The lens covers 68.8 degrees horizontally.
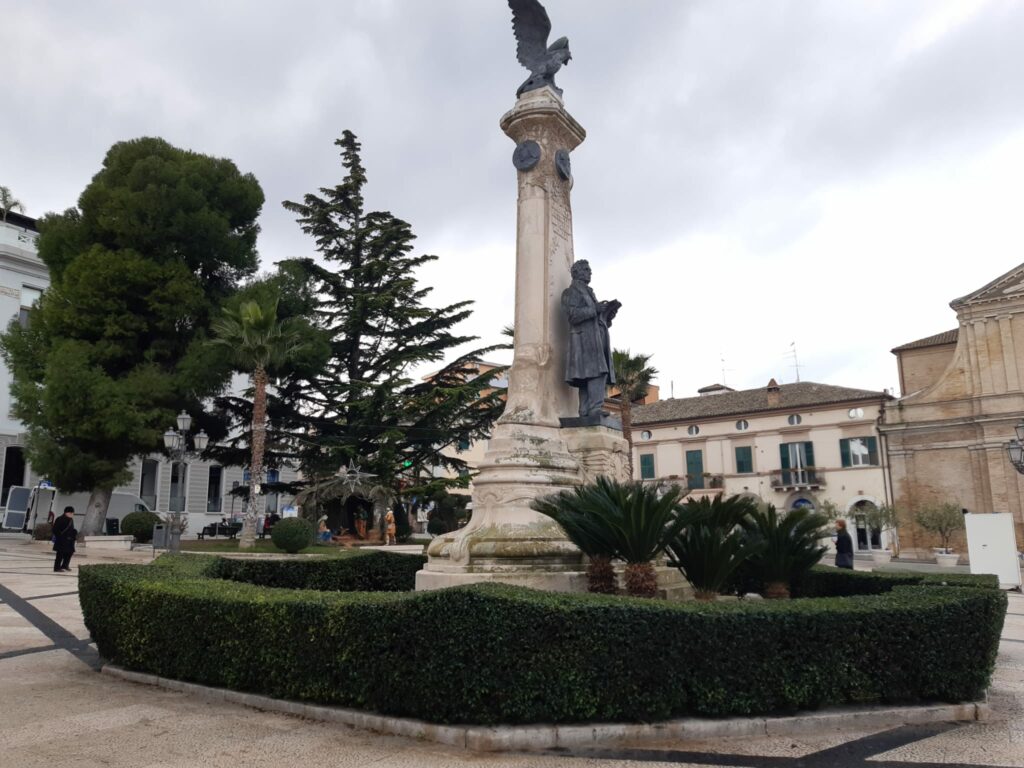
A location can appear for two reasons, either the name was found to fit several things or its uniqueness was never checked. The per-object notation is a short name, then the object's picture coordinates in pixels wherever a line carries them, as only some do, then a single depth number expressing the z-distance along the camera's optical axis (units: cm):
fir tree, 2934
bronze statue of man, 980
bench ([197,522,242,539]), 3669
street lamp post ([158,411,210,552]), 1945
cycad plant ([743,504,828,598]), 820
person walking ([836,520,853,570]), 1372
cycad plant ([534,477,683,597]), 691
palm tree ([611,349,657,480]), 3312
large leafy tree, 2461
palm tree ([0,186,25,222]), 4030
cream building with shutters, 4225
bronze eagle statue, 1090
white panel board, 1681
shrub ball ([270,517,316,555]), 2248
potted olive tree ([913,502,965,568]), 3344
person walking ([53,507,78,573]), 1669
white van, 3225
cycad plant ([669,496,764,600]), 702
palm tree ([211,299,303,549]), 2519
